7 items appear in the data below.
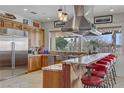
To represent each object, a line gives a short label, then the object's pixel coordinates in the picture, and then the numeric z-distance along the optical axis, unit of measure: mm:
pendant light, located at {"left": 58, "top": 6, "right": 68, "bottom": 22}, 2675
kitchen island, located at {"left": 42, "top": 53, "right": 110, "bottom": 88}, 1947
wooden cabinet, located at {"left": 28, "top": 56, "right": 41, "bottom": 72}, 4420
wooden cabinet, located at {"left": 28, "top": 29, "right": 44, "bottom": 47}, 4791
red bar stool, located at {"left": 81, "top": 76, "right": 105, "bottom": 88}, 1771
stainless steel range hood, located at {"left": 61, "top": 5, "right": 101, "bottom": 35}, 2420
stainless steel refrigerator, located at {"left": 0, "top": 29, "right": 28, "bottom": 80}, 3478
